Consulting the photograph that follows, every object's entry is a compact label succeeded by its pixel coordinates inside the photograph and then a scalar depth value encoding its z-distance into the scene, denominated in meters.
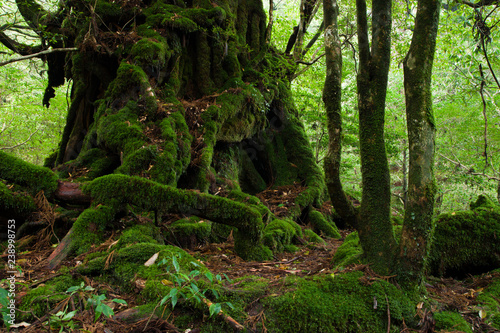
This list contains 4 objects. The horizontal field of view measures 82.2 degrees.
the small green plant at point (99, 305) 1.51
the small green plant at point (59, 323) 1.67
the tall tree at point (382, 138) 2.62
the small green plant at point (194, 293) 1.76
